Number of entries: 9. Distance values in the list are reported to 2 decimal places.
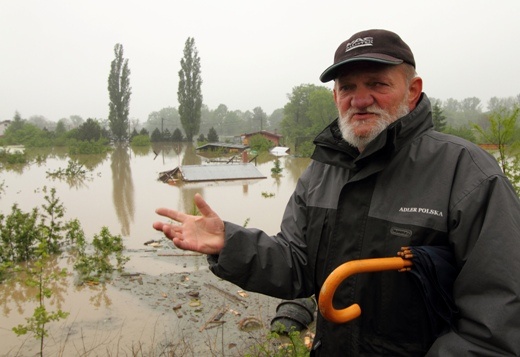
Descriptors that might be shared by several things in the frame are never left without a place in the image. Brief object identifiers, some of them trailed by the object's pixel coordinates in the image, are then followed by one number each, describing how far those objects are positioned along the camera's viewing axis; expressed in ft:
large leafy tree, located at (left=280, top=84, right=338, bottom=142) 154.30
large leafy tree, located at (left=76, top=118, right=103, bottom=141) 160.56
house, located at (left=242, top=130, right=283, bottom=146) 163.02
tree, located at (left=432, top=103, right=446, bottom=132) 102.64
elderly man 4.55
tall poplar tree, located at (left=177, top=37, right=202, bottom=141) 172.96
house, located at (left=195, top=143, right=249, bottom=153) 125.82
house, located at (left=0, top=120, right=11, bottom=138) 213.46
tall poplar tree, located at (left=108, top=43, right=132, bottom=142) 175.73
